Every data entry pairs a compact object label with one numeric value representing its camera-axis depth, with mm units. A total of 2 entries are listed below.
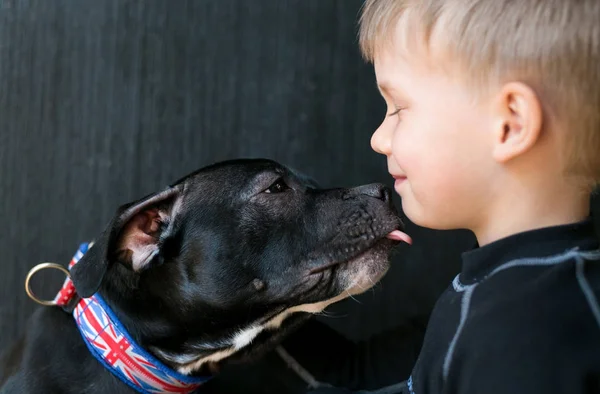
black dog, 1019
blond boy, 873
